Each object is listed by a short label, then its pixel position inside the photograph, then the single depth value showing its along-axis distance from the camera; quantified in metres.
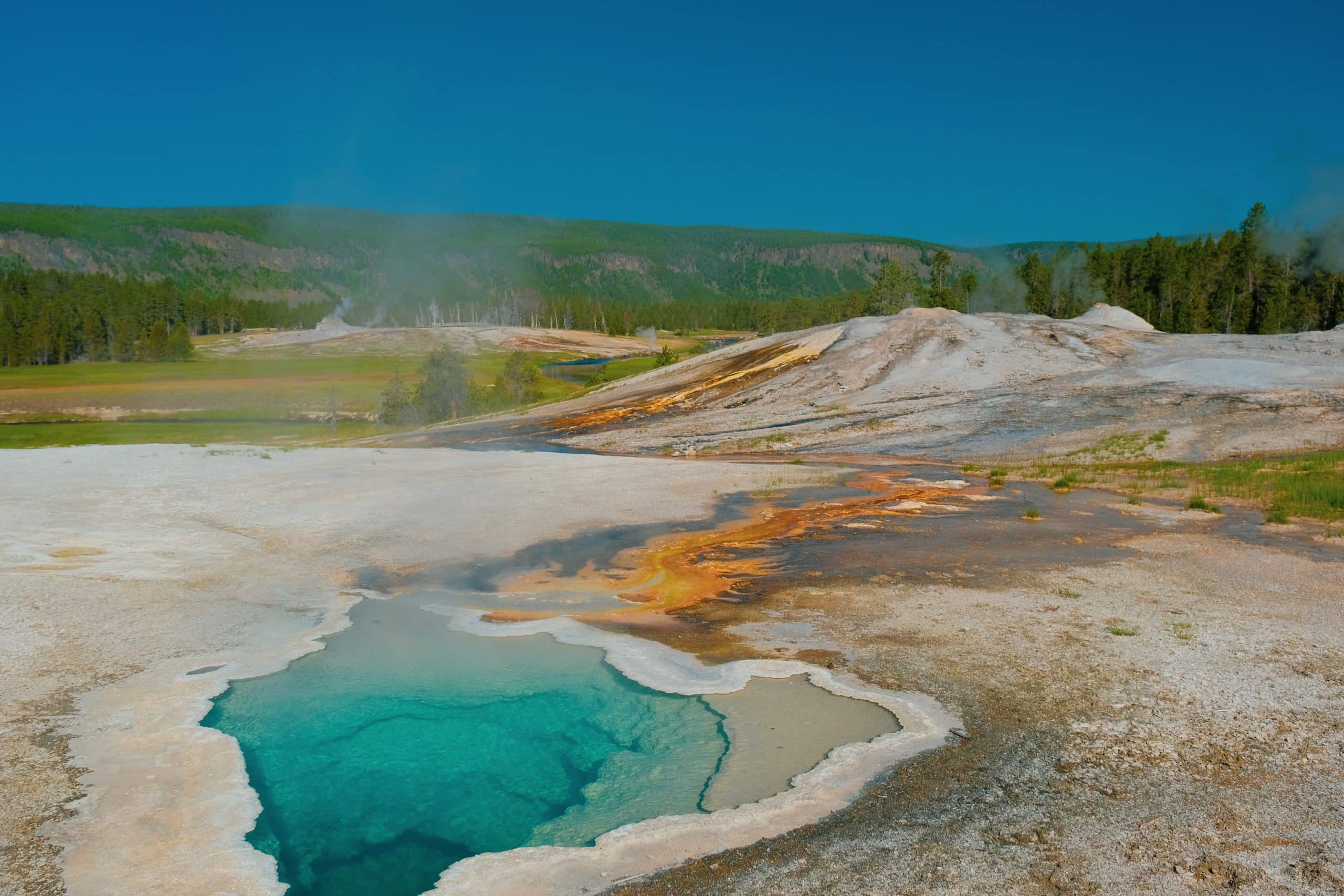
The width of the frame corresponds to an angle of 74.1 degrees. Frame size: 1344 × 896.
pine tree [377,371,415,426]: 59.84
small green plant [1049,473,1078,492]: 23.05
